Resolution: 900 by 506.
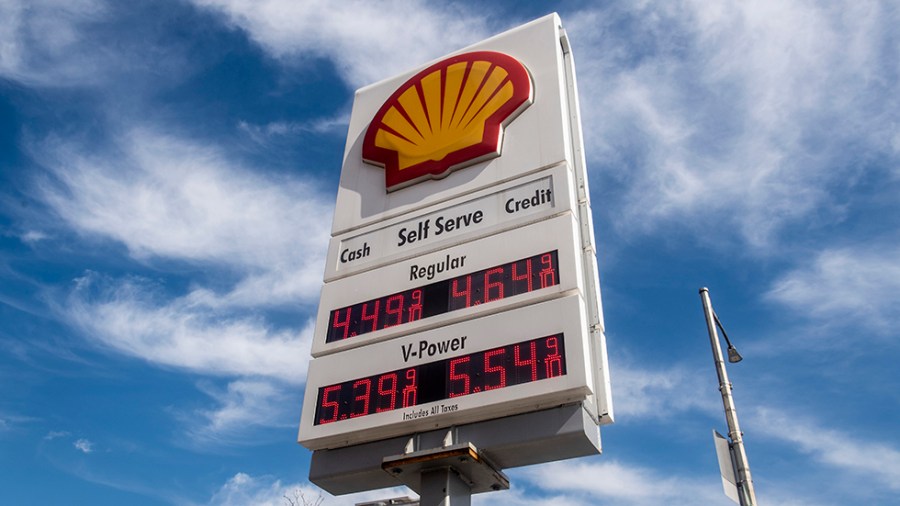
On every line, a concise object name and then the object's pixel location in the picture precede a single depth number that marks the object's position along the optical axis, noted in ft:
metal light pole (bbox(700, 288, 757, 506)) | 30.09
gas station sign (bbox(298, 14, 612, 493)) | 36.94
